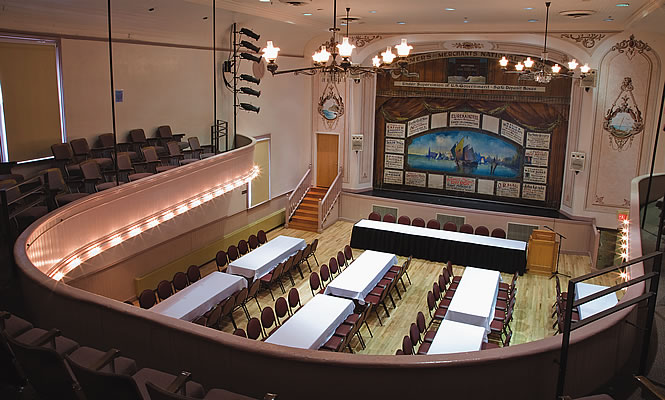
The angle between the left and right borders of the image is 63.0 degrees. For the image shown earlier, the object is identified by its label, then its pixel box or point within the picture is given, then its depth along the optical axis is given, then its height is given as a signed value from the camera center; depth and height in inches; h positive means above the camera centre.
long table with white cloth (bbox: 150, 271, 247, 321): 357.3 -129.6
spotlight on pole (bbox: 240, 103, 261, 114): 553.6 +4.2
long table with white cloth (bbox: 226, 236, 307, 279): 449.7 -126.4
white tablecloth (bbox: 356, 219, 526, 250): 530.1 -119.2
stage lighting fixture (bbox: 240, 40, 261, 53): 524.3 +62.5
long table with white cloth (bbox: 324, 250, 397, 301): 409.7 -128.5
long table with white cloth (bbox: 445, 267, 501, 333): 363.3 -128.1
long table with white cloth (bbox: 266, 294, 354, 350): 318.3 -130.7
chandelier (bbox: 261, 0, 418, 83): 305.6 +33.8
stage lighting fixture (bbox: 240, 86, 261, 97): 544.1 +19.9
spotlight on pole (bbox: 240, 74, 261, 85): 550.9 +33.2
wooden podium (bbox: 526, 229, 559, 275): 530.6 -128.9
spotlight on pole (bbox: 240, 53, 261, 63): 513.3 +51.7
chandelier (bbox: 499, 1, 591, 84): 433.4 +46.8
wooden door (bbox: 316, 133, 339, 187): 709.9 -56.8
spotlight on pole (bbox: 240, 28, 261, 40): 526.0 +75.1
